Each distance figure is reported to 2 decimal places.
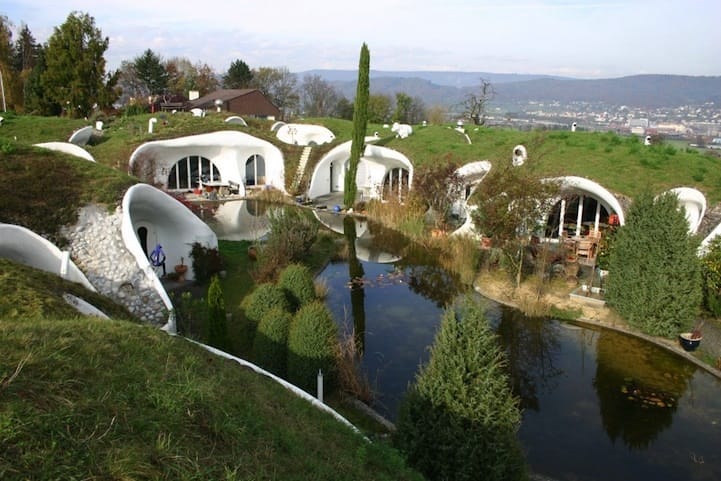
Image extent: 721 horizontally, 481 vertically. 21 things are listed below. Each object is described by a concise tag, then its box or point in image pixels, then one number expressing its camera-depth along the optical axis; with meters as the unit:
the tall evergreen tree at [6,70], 31.78
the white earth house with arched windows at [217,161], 22.86
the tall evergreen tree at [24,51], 40.47
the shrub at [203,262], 12.06
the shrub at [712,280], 10.09
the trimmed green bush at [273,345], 7.66
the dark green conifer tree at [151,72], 44.25
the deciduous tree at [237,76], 50.12
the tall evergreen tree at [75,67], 27.69
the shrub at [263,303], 8.52
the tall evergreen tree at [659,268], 9.18
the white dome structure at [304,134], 28.86
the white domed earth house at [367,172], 21.78
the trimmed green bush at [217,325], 7.82
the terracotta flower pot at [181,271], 12.00
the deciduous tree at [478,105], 34.78
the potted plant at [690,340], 9.02
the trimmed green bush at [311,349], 7.30
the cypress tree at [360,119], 19.94
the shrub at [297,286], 9.29
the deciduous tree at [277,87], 55.44
